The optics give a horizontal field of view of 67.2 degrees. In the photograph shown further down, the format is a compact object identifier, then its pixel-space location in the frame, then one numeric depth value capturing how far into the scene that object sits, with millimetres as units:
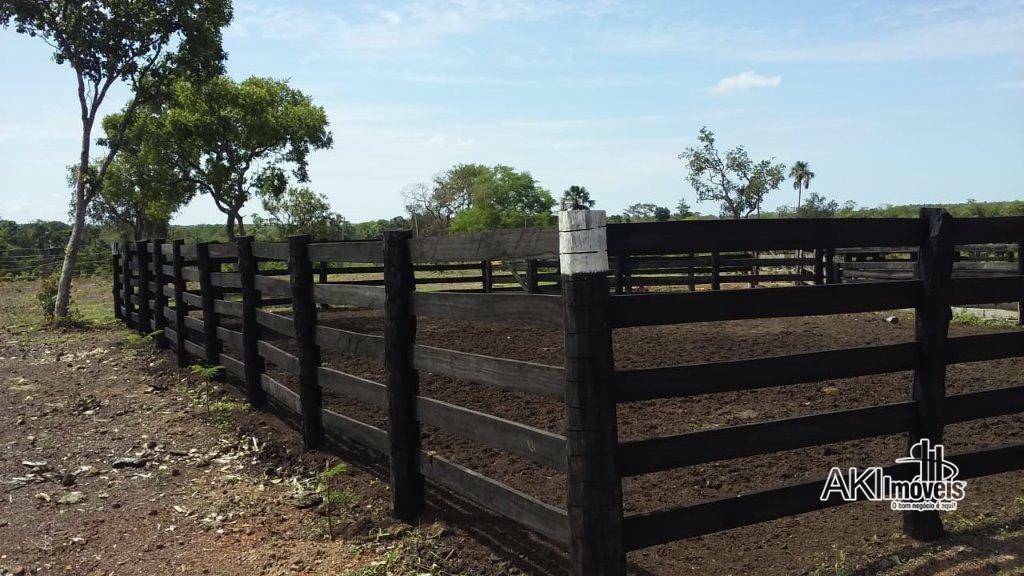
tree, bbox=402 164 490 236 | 89250
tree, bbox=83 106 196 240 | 33625
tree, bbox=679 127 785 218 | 51594
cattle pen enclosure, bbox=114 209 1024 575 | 3180
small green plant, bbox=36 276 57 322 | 18391
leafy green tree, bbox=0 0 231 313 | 19453
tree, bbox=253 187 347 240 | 48906
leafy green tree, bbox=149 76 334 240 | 33000
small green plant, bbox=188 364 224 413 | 8250
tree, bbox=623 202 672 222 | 90275
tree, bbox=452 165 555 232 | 80938
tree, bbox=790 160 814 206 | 74350
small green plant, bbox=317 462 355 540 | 4684
